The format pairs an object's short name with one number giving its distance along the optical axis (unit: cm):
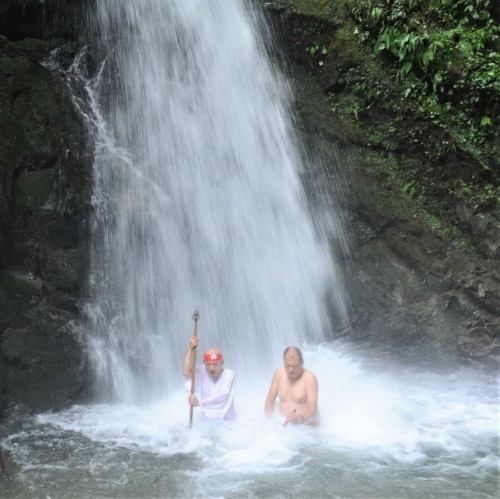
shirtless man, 655
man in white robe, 668
